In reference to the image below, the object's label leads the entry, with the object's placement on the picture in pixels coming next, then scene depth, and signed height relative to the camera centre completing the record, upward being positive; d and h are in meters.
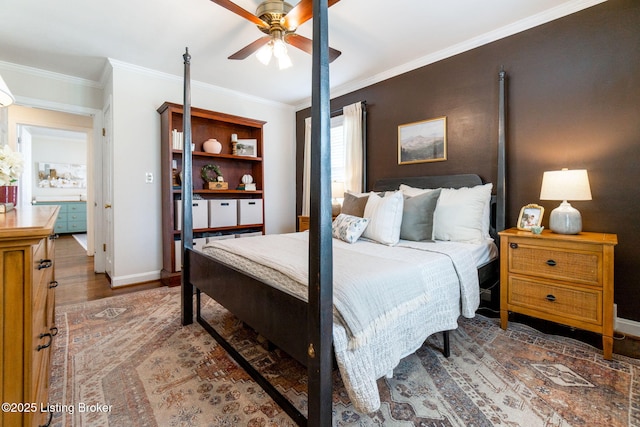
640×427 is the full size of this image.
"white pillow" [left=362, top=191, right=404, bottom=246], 2.25 -0.08
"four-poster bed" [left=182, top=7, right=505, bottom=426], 1.04 -0.44
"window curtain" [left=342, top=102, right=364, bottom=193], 3.71 +0.82
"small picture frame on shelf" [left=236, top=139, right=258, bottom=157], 4.04 +0.91
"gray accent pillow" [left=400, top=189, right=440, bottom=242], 2.31 -0.07
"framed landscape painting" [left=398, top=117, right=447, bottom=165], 3.02 +0.76
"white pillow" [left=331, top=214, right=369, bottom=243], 2.33 -0.15
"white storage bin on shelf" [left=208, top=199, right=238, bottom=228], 3.63 -0.03
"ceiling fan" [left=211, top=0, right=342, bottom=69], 1.89 +1.35
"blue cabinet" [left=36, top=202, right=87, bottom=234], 7.45 -0.16
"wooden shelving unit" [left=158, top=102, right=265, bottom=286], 3.32 +0.67
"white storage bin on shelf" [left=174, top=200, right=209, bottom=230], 3.39 -0.04
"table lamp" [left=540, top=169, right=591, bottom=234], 1.96 +0.11
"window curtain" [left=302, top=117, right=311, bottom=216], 4.49 +0.63
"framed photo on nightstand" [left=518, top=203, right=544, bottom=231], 2.27 -0.06
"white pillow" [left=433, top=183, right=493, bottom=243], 2.36 -0.06
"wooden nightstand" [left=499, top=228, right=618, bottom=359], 1.79 -0.48
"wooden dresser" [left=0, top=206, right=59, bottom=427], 0.80 -0.31
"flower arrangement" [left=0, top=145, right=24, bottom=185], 1.22 +0.21
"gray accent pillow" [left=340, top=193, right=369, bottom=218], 2.64 +0.06
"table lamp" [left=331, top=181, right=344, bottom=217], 3.59 +0.23
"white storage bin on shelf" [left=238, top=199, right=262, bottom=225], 3.91 -0.01
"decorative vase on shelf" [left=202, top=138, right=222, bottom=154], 3.73 +0.85
